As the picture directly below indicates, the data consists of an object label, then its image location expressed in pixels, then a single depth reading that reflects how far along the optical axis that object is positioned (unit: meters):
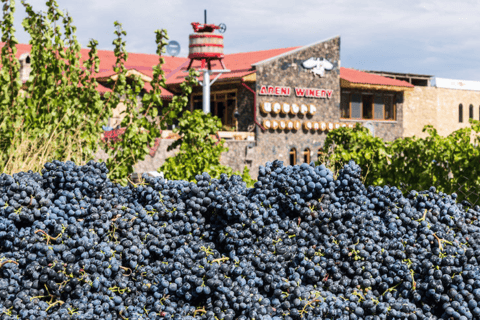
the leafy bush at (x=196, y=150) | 6.27
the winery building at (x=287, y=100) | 21.20
